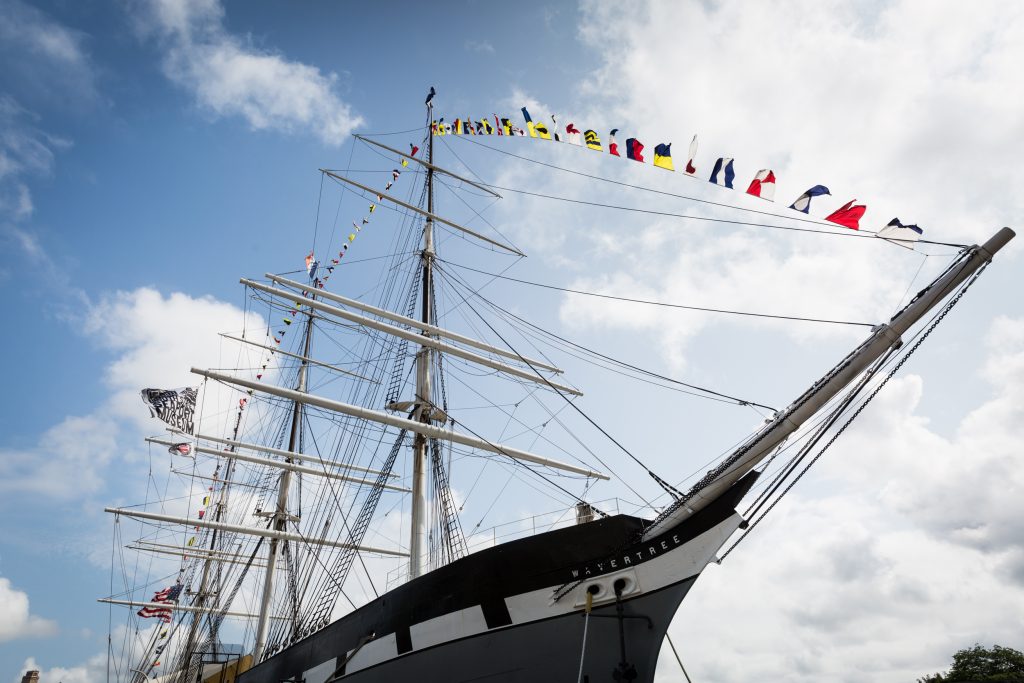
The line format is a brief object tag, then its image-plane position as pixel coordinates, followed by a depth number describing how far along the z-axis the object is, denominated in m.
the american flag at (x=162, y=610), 31.62
